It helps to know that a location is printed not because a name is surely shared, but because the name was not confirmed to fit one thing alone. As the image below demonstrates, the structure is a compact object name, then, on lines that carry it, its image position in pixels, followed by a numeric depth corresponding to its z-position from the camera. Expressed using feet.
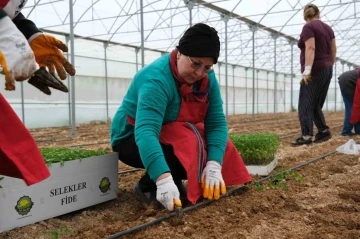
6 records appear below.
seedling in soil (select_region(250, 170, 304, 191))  8.28
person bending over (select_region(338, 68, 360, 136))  15.49
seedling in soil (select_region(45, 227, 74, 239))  5.53
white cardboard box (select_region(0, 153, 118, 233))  5.75
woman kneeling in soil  6.12
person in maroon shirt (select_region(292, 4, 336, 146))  14.20
